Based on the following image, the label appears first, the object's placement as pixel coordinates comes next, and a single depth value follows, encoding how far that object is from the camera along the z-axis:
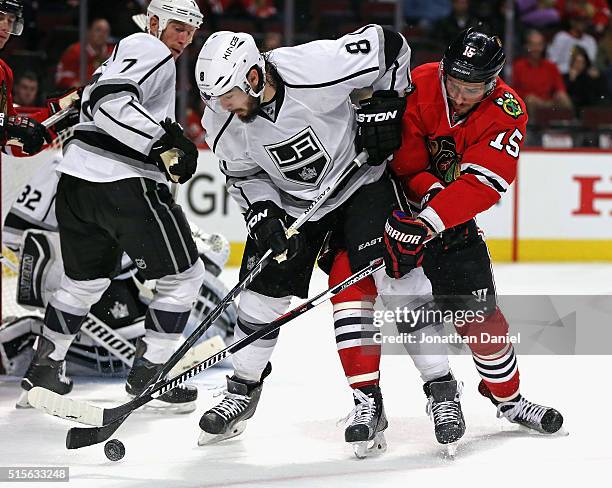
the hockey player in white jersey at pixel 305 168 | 6.25
